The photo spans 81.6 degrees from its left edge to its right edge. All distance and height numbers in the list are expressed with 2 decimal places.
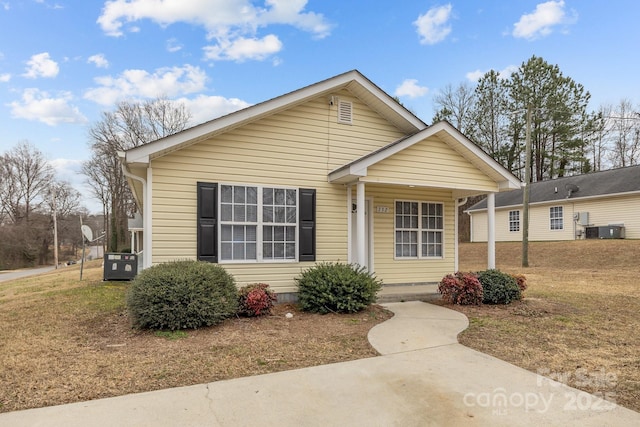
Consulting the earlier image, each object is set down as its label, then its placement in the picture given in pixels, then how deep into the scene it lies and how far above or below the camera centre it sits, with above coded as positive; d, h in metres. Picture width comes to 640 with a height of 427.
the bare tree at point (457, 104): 31.41 +10.26
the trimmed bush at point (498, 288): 7.50 -1.33
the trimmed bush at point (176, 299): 5.39 -1.11
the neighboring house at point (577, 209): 19.34 +0.84
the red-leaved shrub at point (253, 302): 6.36 -1.34
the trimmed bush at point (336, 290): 6.64 -1.21
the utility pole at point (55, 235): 33.17 -1.47
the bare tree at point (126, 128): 31.00 +8.14
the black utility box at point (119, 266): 12.73 -1.44
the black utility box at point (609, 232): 19.28 -0.50
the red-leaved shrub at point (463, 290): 7.40 -1.34
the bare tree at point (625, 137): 29.39 +6.91
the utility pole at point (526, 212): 16.00 +0.49
